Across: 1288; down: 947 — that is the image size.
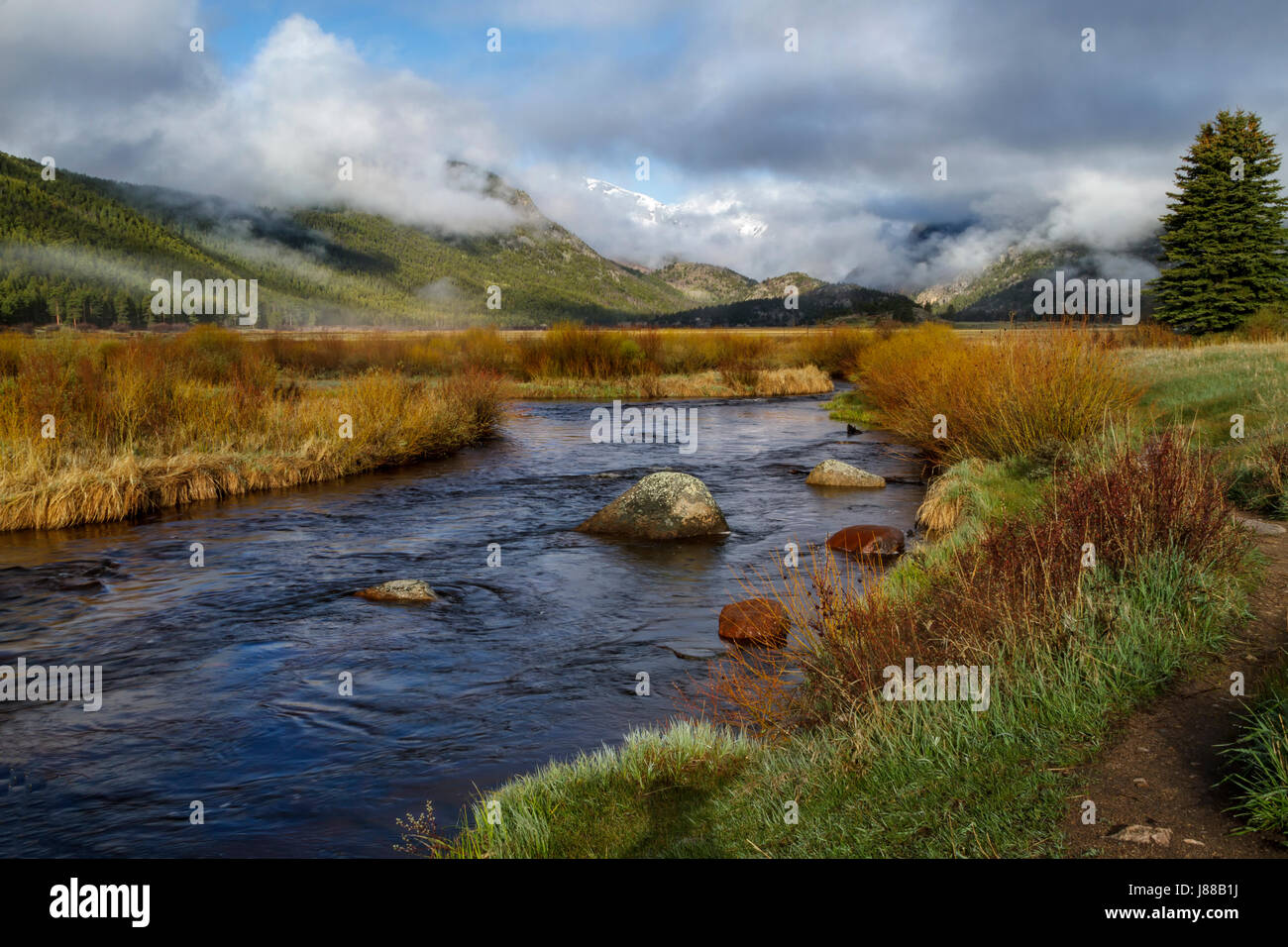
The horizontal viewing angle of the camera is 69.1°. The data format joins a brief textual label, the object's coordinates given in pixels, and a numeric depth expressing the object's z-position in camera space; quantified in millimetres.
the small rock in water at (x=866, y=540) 12352
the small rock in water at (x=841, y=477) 18062
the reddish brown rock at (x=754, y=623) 8648
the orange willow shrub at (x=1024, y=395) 14273
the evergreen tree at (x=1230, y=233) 37844
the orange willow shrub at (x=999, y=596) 5980
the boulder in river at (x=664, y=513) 14281
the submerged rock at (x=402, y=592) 10969
